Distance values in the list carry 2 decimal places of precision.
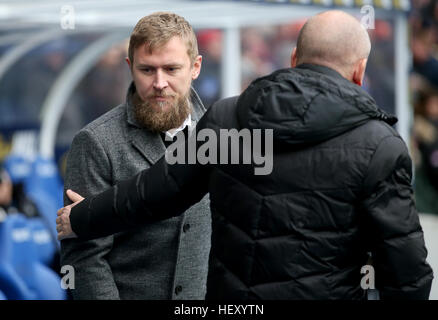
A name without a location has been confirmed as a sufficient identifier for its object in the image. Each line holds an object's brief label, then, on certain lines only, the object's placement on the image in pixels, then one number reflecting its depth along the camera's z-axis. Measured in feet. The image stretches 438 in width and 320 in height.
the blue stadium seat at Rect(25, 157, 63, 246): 44.23
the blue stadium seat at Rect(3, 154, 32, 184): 49.10
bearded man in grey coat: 14.35
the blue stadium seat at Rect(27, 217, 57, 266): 33.55
